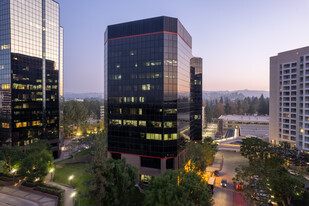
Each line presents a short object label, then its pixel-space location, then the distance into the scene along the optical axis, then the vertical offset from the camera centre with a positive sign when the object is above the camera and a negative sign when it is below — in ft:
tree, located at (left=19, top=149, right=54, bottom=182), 128.98 -50.23
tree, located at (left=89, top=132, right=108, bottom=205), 92.43 -38.60
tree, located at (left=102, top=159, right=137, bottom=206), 99.76 -50.59
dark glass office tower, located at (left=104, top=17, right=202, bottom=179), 156.56 +8.67
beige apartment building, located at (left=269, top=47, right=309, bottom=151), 203.82 +6.12
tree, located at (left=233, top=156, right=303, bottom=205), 101.19 -50.51
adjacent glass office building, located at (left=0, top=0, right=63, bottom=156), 185.98 +35.26
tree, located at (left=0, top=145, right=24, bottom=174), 138.15 -46.90
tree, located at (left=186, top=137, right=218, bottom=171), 141.38 -46.77
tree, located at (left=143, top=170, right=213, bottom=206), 82.69 -45.71
